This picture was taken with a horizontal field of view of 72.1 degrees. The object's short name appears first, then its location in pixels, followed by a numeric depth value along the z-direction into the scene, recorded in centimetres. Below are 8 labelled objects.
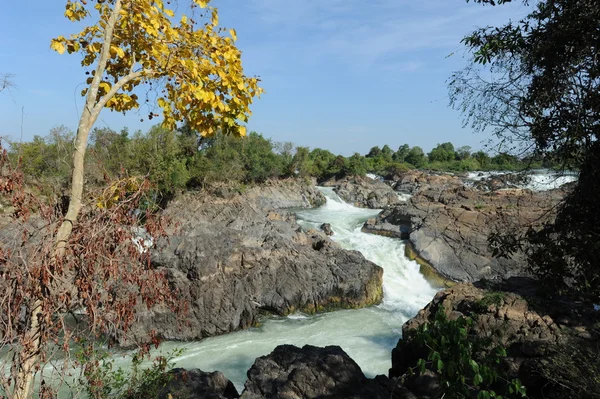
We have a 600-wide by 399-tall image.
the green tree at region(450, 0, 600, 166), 358
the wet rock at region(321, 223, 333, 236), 2033
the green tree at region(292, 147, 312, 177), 3759
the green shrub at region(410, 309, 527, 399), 258
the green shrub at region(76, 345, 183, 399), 410
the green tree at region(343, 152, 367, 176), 3953
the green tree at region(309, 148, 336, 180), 4153
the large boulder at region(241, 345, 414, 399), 552
